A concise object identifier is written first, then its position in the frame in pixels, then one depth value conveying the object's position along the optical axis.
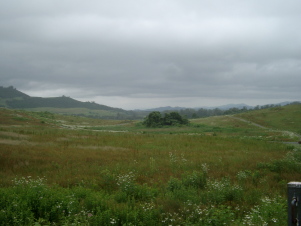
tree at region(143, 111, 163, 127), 62.67
